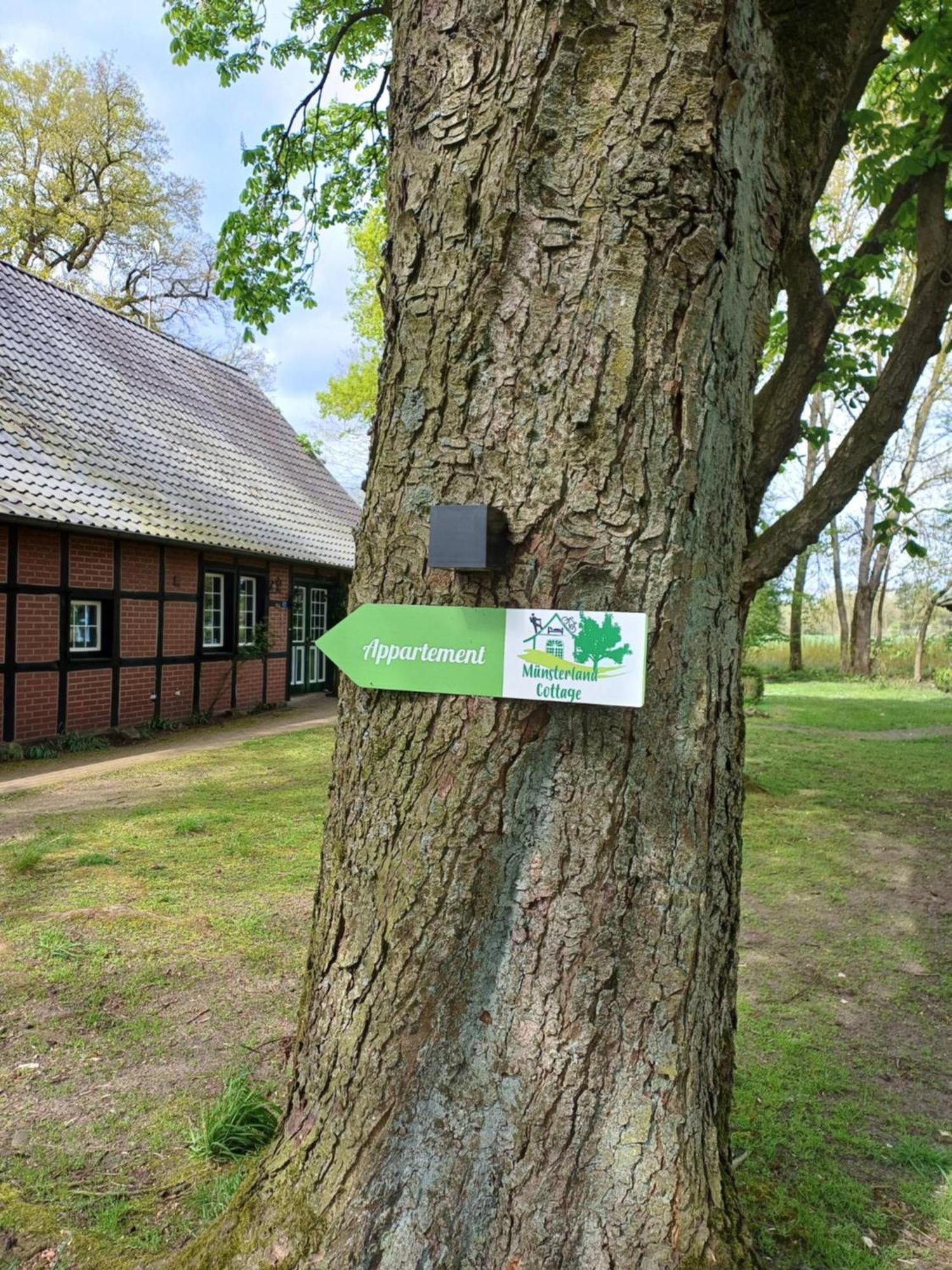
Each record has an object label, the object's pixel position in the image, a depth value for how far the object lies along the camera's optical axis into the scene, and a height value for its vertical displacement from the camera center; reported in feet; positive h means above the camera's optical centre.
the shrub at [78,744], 33.01 -4.82
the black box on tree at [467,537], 5.21 +0.55
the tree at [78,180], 78.74 +41.19
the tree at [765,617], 75.56 +1.59
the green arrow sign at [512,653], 5.26 -0.15
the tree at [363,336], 66.39 +24.56
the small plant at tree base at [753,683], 45.34 -2.57
